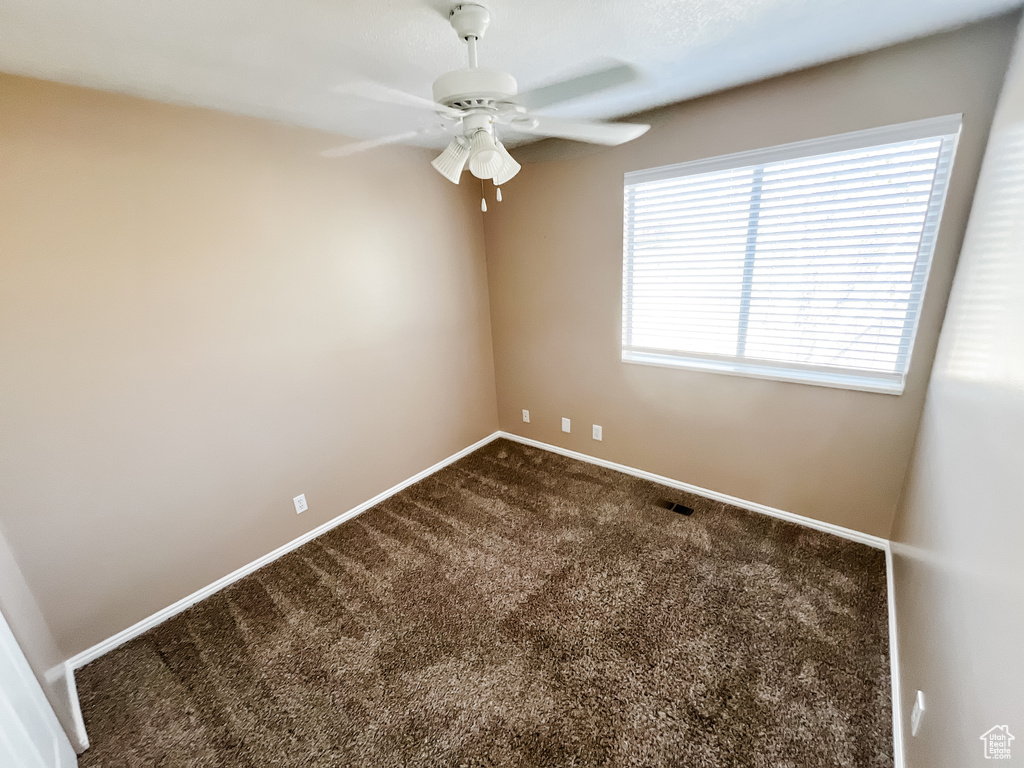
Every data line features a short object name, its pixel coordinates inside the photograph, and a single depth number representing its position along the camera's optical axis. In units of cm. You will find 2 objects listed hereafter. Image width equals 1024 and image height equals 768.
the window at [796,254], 181
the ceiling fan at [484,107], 118
